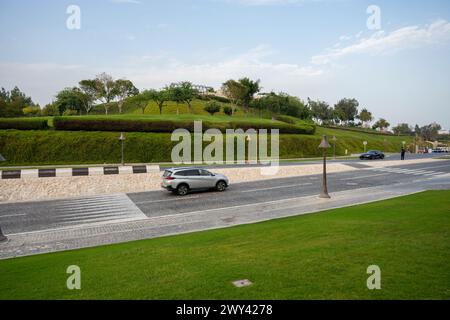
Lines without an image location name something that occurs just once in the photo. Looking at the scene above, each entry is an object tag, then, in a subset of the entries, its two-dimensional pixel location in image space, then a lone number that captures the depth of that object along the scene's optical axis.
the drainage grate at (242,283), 5.95
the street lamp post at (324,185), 17.94
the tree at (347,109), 116.90
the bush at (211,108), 70.69
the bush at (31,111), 64.62
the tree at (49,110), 69.09
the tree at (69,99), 66.31
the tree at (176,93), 66.25
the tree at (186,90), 67.06
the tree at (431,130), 153.15
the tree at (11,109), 55.78
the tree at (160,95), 65.69
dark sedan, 45.66
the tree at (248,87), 73.62
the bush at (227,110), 76.50
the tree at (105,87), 64.62
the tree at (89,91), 65.12
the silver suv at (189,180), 20.28
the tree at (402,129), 140.93
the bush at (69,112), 66.14
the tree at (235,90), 72.50
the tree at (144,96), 66.94
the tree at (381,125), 118.38
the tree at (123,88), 66.42
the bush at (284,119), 79.31
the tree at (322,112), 114.60
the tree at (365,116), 107.19
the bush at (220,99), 98.46
